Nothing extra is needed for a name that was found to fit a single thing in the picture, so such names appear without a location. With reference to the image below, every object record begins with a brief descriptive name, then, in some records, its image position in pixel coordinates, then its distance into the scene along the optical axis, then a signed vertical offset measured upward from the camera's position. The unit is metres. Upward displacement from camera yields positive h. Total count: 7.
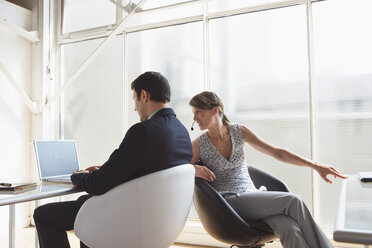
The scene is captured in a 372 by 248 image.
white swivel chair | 1.70 -0.36
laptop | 2.23 -0.13
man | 1.72 -0.08
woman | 1.91 -0.23
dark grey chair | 1.96 -0.47
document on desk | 1.77 -0.23
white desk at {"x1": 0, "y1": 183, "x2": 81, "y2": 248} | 1.54 -0.25
